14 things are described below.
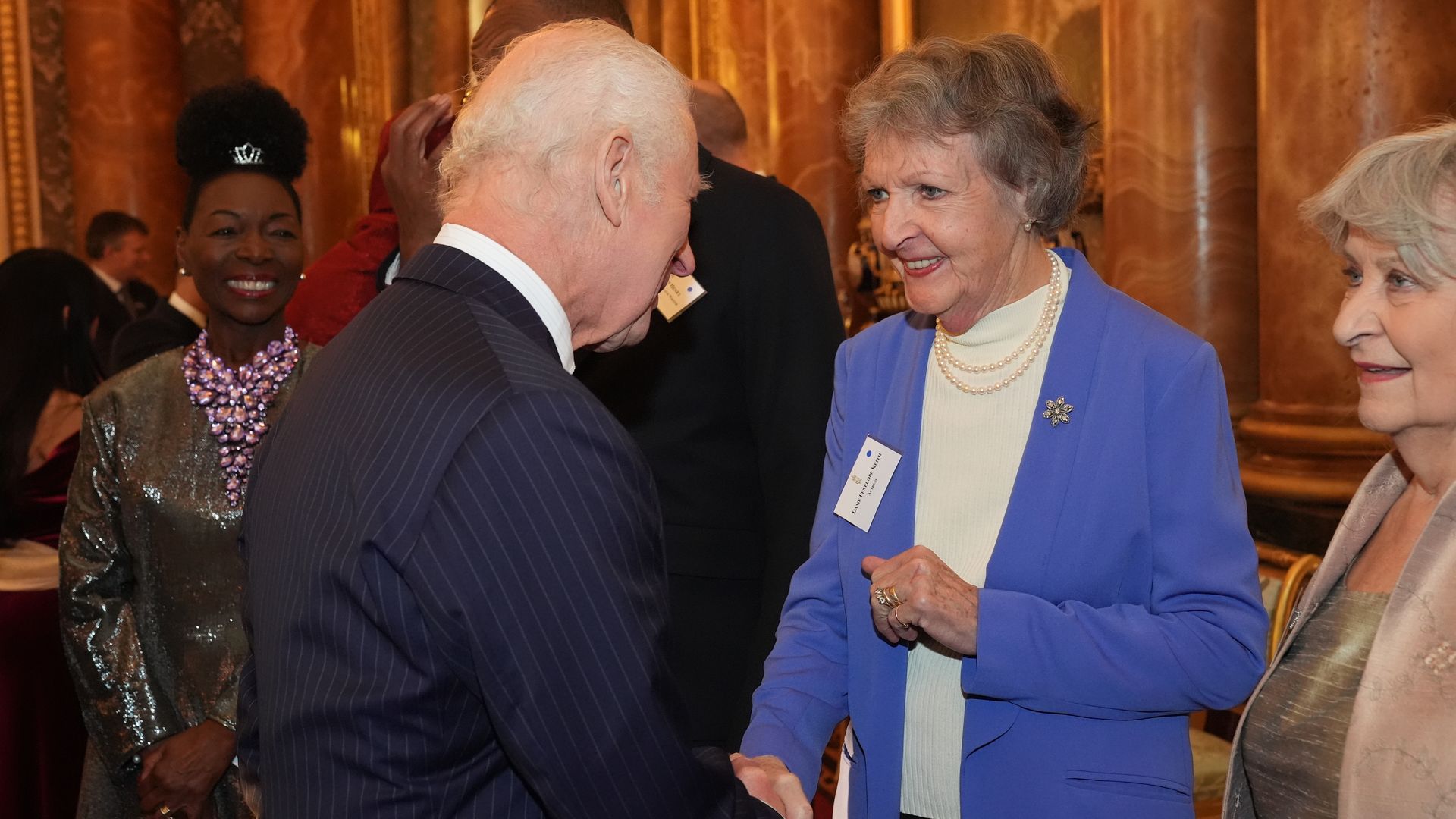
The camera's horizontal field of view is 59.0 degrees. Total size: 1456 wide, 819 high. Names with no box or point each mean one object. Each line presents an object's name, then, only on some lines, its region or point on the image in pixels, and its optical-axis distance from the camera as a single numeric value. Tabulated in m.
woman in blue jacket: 1.92
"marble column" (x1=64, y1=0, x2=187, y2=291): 8.18
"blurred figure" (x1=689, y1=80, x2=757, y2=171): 4.91
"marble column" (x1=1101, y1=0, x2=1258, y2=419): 4.71
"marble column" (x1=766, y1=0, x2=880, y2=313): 7.55
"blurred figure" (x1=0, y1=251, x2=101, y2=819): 3.71
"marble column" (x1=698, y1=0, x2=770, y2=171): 8.19
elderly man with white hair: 1.28
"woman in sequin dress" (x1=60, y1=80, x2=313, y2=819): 2.74
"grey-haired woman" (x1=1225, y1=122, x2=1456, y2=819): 1.70
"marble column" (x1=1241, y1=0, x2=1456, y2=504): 3.78
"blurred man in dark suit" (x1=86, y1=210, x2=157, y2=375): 7.82
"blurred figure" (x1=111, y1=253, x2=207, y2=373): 4.46
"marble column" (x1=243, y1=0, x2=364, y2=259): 8.21
